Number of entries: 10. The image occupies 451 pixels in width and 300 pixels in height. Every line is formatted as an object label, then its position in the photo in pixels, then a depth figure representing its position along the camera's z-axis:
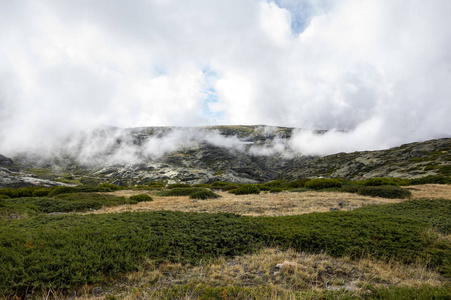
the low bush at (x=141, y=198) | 24.57
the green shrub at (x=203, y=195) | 26.43
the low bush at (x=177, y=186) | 43.84
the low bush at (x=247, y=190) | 32.03
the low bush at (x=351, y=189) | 27.30
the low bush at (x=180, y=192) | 29.69
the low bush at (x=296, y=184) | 39.78
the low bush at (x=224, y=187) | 40.37
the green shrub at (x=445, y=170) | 44.31
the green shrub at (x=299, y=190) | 31.52
